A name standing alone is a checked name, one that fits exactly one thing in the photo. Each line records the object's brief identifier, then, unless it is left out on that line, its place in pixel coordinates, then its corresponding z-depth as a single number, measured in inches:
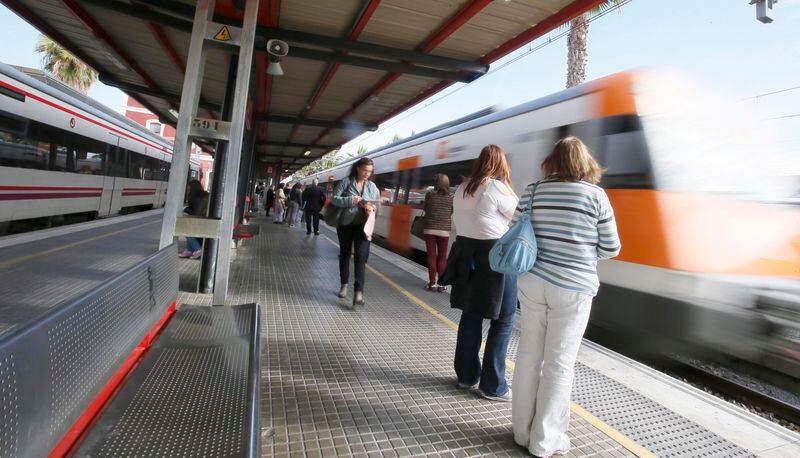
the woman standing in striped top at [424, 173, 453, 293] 240.7
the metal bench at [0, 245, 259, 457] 51.5
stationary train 302.4
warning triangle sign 176.2
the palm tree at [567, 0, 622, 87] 526.0
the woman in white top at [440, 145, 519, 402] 109.3
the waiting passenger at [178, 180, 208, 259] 251.6
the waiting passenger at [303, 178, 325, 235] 468.1
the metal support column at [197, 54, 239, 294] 201.0
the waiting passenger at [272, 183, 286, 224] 633.6
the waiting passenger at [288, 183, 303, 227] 577.0
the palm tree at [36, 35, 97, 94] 956.6
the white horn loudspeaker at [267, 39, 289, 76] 233.1
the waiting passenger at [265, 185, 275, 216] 773.3
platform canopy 214.2
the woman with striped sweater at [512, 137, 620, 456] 85.8
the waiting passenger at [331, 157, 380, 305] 185.2
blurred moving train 148.1
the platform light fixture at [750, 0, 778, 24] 194.4
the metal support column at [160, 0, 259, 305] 171.6
